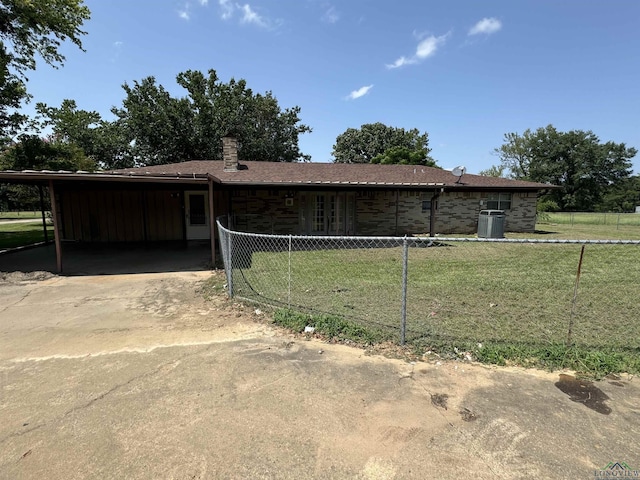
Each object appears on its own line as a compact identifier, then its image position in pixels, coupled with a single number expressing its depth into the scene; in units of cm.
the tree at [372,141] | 4084
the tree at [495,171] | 5168
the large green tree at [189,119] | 2589
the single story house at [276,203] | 1266
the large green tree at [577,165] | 4694
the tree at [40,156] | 1831
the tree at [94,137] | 2623
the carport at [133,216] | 1234
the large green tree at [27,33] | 1444
